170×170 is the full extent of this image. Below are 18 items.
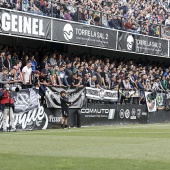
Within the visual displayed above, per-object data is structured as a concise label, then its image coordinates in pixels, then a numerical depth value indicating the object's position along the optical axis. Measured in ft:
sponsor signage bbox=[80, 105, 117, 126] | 94.32
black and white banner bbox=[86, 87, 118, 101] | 95.61
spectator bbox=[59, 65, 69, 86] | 89.75
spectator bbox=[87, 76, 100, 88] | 96.58
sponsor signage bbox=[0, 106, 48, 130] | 79.30
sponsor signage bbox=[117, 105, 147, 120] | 103.26
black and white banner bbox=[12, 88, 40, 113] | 79.36
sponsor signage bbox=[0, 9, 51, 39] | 85.96
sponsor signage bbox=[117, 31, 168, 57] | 115.14
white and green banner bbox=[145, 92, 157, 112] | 110.63
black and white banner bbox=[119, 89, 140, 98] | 103.65
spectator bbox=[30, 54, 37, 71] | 85.71
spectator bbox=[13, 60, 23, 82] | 80.07
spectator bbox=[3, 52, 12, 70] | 80.79
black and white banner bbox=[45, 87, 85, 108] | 86.17
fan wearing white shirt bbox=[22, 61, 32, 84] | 81.56
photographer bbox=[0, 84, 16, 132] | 73.46
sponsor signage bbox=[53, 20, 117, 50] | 98.37
